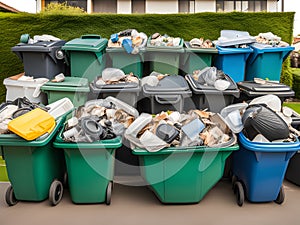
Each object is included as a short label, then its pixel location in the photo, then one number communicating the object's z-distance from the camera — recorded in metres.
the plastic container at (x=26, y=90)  4.11
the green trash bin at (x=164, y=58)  4.38
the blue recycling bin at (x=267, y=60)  4.59
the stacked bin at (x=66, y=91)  3.93
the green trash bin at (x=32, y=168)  3.03
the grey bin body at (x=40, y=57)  4.36
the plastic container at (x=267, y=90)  3.82
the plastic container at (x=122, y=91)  3.82
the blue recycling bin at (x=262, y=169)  3.17
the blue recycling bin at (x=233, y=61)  4.49
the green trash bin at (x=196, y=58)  4.48
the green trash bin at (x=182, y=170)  3.14
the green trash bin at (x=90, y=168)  3.13
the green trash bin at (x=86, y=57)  4.34
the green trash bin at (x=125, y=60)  4.45
